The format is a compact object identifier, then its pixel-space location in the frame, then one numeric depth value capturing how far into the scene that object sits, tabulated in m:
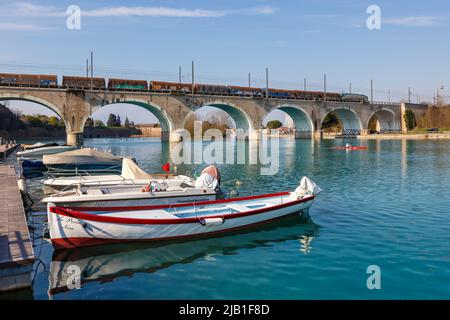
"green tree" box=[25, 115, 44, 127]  99.62
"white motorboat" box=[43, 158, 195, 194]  17.69
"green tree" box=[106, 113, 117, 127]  163.55
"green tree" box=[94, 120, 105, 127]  140.52
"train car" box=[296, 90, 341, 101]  85.50
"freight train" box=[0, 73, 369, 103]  56.66
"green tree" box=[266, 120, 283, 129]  161.62
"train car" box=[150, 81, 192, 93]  67.31
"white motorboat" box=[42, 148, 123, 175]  27.39
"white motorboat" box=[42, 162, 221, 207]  14.20
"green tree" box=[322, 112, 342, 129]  106.95
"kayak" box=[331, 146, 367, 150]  53.53
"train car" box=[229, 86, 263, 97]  76.06
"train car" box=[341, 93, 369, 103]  93.19
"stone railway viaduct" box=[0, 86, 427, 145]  58.06
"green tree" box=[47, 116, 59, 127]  105.45
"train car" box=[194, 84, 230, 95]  72.25
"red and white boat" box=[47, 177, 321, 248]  10.88
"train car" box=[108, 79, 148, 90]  63.34
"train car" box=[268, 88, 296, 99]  80.24
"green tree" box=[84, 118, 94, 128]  126.15
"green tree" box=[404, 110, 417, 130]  104.38
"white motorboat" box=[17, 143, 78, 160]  32.56
